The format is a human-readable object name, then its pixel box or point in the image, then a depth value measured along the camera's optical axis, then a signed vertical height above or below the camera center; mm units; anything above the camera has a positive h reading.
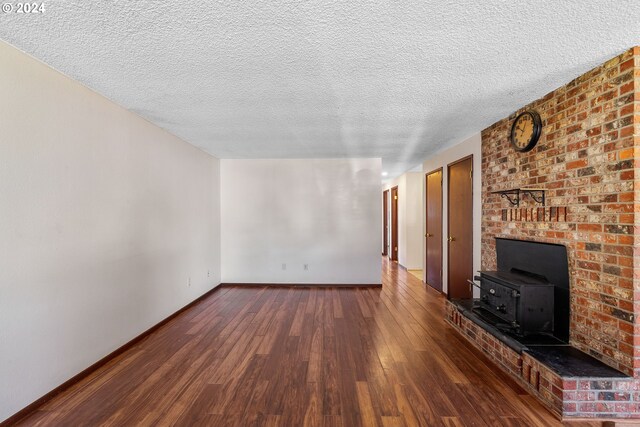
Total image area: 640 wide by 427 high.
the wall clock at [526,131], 2510 +813
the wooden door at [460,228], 3739 -224
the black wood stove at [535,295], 2252 -726
